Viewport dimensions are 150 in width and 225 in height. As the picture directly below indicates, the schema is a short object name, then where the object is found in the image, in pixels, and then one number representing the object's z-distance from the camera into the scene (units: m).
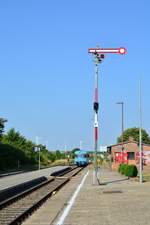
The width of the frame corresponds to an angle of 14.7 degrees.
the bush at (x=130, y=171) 47.02
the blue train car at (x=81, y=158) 100.96
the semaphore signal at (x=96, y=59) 34.04
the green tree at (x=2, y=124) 97.15
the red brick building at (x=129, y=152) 85.69
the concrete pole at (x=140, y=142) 37.25
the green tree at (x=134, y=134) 164.07
